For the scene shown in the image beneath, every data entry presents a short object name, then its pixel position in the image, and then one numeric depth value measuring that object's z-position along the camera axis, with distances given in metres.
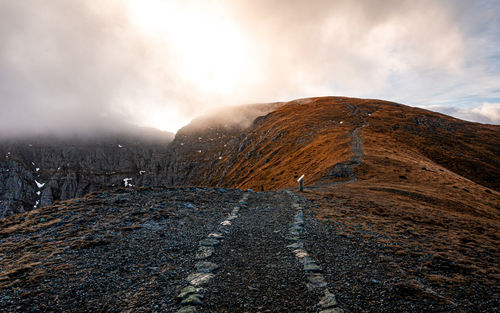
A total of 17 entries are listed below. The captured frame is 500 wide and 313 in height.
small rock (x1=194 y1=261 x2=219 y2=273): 9.52
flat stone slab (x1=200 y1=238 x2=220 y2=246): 12.33
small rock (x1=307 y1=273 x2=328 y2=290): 8.26
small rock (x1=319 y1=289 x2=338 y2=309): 7.08
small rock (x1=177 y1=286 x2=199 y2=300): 7.58
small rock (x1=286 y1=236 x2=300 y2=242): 12.98
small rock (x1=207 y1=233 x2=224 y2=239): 13.47
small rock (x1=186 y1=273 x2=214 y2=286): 8.53
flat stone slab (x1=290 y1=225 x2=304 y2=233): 14.46
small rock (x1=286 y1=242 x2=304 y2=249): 11.85
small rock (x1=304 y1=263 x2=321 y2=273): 9.29
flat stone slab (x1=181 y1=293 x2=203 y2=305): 7.28
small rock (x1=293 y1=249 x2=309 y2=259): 10.74
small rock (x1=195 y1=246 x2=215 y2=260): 10.82
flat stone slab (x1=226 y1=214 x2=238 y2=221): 17.49
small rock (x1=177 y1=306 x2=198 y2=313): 6.84
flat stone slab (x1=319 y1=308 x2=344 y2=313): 6.77
